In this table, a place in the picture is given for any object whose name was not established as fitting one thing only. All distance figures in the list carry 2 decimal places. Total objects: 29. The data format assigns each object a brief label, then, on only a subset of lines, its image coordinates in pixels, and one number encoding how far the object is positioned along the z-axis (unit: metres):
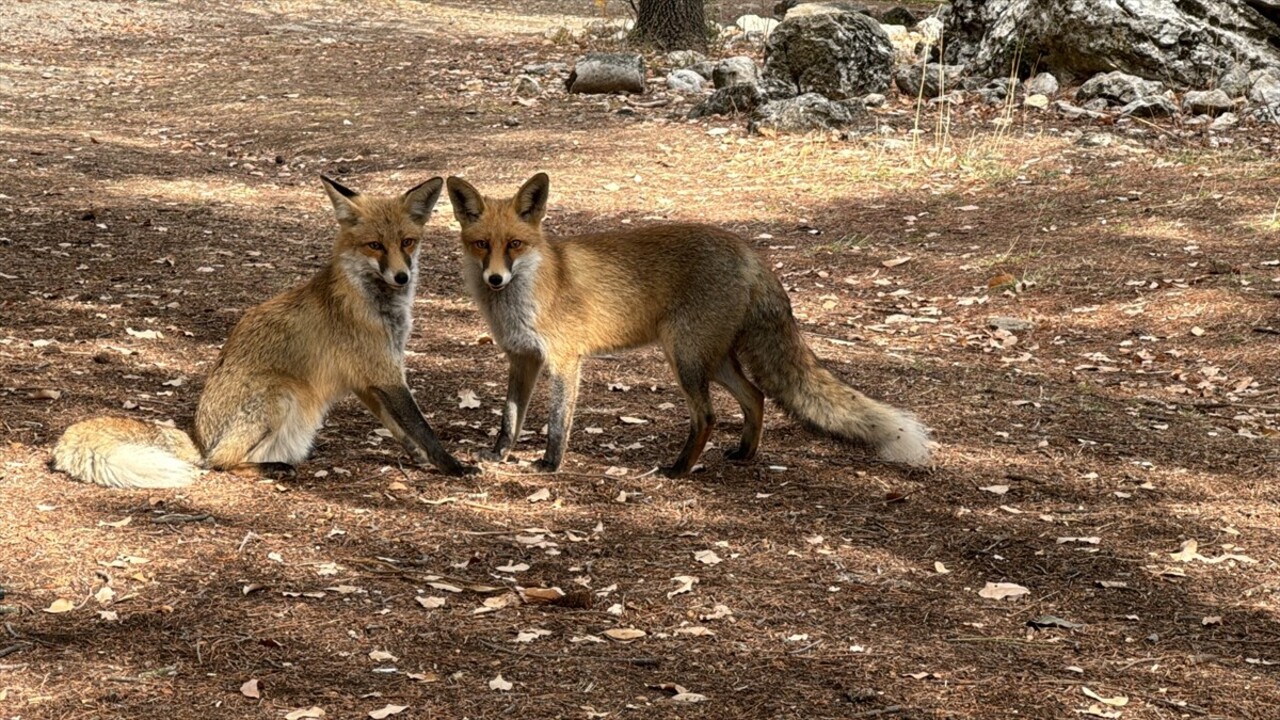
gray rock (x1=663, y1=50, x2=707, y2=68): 17.48
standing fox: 6.01
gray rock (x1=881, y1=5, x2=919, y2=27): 22.45
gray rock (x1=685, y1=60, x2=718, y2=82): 16.93
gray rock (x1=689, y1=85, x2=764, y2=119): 14.81
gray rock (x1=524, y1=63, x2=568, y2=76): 17.44
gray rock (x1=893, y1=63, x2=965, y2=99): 15.61
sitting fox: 5.83
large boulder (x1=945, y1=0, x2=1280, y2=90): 14.45
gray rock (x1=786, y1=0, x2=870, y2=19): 15.53
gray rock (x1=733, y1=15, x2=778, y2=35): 20.25
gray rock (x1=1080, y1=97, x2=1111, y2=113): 14.16
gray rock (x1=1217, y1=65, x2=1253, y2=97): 14.13
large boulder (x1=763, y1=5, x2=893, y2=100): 15.05
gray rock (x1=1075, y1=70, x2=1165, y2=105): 14.18
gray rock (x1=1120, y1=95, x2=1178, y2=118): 13.79
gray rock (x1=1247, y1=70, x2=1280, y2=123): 13.66
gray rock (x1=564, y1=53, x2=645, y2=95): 16.06
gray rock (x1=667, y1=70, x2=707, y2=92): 16.25
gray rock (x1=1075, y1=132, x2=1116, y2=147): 13.01
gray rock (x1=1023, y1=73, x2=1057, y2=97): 14.88
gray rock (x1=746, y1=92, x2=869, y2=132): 14.10
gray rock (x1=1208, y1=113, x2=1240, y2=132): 13.38
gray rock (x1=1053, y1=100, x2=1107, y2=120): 13.99
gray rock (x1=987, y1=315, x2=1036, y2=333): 8.90
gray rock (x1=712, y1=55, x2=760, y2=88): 15.48
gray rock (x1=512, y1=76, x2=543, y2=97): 16.38
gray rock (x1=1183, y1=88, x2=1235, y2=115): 13.80
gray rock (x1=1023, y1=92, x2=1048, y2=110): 14.56
